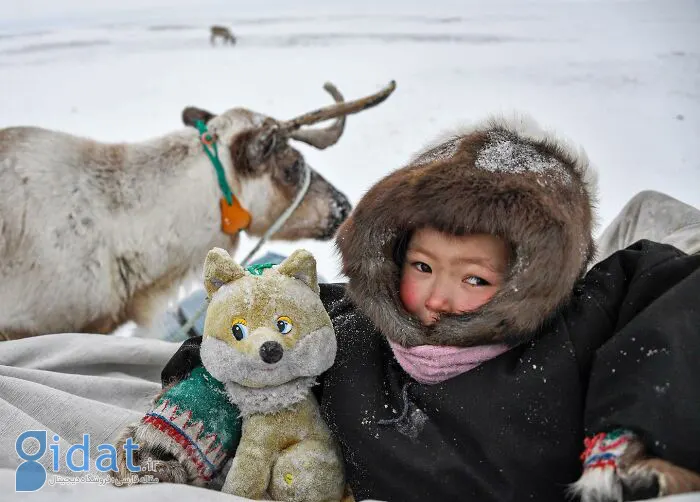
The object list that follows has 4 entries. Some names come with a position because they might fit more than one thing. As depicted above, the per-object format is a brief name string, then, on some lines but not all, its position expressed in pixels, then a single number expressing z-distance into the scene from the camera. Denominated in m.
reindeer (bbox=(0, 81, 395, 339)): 2.10
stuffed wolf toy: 1.15
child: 1.03
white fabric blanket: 1.10
